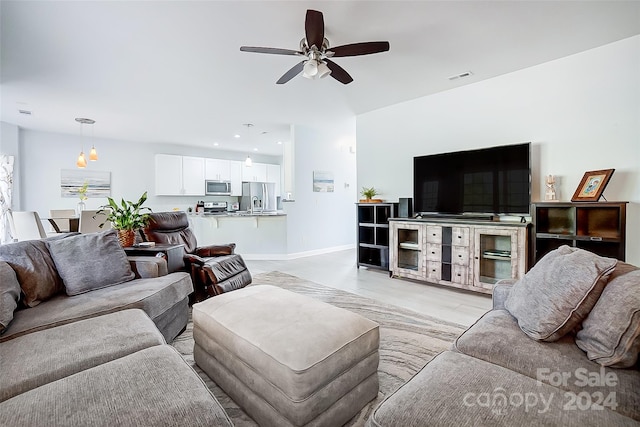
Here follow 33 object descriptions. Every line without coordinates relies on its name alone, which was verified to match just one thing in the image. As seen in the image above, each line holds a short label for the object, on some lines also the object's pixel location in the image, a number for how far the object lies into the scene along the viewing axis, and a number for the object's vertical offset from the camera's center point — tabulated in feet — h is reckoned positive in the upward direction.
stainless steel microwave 25.25 +1.61
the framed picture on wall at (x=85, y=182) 20.01 +1.72
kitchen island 18.90 -1.74
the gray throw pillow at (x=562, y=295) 4.15 -1.32
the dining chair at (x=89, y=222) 14.01 -0.75
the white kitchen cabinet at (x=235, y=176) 26.81 +2.75
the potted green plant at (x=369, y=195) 15.29 +0.58
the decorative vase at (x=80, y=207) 18.42 -0.03
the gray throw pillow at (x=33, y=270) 6.05 -1.36
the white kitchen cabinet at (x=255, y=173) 27.71 +3.24
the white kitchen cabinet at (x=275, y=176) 29.07 +3.05
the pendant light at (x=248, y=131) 18.54 +5.18
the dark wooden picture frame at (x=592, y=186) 9.01 +0.64
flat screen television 10.79 +0.99
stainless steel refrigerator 26.99 +0.87
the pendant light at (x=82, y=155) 15.67 +2.96
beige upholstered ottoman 4.08 -2.34
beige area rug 5.37 -3.48
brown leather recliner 9.97 -1.96
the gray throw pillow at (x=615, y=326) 3.51 -1.52
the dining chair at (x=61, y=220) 15.18 -0.69
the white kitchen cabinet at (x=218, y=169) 25.31 +3.25
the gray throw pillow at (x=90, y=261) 6.77 -1.35
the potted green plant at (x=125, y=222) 9.50 -0.51
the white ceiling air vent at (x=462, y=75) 11.29 +5.13
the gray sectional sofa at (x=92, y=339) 3.03 -2.07
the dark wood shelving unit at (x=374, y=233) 14.83 -1.41
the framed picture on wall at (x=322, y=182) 20.51 +1.75
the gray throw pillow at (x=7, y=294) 4.92 -1.60
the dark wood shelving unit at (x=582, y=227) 8.67 -0.70
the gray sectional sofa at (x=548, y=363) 2.90 -2.00
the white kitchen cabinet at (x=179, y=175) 23.06 +2.54
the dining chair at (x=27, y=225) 13.08 -0.83
